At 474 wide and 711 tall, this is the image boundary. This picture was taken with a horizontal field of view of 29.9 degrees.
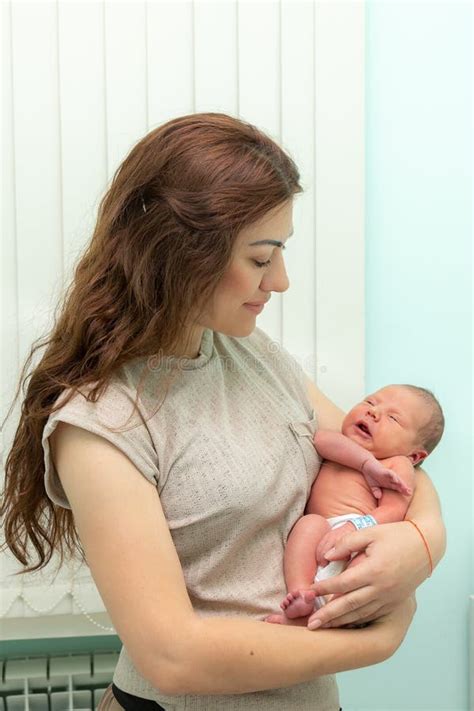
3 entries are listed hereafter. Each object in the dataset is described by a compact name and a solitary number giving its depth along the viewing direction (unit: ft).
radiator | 7.36
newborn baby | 4.84
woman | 4.10
